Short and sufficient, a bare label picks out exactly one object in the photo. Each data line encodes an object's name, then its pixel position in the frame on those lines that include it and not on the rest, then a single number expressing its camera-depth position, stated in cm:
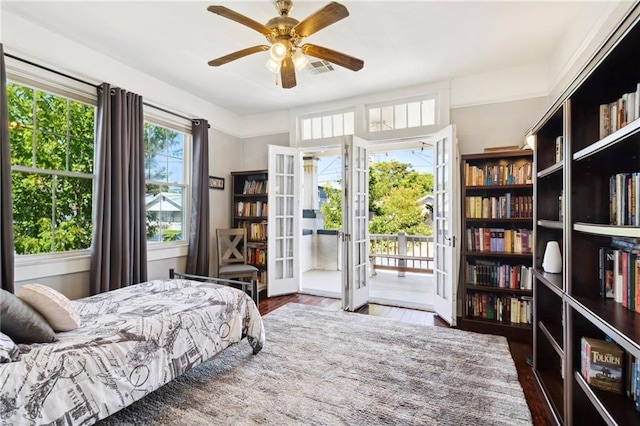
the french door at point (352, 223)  384
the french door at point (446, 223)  331
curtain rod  248
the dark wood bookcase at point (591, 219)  117
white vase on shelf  206
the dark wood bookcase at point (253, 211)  470
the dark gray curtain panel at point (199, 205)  409
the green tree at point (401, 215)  782
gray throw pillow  154
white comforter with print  133
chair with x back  405
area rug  180
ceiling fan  192
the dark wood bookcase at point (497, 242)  312
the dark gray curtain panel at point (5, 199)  228
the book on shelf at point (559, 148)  203
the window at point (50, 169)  263
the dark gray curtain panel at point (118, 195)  291
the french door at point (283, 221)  447
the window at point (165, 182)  378
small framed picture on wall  451
